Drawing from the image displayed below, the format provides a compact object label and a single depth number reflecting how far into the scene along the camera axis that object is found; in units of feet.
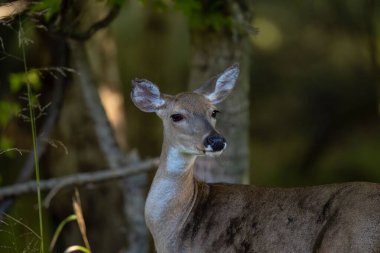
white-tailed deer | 40.11
